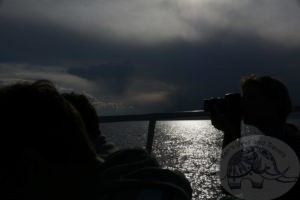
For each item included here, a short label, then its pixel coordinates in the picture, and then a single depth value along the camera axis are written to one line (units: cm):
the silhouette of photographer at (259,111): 274
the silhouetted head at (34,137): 113
